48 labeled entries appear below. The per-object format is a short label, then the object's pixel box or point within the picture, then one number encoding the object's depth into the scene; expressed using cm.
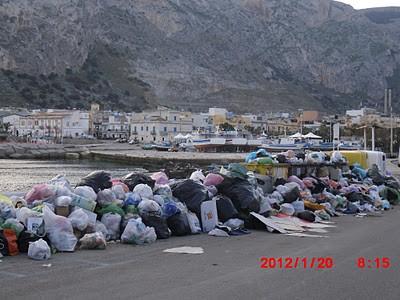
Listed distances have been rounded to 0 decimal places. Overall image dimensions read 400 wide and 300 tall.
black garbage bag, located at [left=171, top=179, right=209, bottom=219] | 1056
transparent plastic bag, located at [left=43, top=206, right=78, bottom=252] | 805
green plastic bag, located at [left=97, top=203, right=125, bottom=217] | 955
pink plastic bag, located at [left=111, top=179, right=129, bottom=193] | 1081
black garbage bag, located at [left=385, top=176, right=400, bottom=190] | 1872
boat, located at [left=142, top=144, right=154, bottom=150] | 8697
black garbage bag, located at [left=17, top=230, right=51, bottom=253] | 781
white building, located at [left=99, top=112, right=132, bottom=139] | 11981
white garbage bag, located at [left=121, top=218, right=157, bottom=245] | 891
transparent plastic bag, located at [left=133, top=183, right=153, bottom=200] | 1032
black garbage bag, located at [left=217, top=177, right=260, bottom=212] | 1116
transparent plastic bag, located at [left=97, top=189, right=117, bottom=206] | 976
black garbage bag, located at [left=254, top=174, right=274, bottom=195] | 1357
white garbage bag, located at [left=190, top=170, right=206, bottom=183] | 1220
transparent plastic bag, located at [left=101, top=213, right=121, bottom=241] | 916
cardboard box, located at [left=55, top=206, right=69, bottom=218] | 882
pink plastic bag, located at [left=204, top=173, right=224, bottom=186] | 1177
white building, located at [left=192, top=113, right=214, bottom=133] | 11706
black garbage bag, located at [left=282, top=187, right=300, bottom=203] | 1305
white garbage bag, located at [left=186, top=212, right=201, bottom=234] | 1009
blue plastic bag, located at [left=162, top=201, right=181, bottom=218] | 1002
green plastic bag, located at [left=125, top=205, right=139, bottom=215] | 976
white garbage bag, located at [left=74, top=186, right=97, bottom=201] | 946
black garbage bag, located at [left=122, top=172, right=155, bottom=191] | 1142
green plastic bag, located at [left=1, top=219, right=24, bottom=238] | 785
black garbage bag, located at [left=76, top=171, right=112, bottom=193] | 1036
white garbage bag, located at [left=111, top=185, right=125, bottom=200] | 1019
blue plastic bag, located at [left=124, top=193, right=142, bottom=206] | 999
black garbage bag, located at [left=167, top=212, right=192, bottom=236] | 988
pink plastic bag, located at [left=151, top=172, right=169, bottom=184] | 1198
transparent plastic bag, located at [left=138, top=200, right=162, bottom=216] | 969
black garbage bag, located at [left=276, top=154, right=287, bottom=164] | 1615
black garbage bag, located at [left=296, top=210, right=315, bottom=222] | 1227
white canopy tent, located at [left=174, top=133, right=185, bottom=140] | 9456
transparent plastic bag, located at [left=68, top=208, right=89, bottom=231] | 857
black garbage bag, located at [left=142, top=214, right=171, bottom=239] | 948
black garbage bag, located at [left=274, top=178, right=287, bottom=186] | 1421
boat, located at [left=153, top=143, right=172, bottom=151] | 8452
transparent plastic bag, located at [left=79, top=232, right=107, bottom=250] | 830
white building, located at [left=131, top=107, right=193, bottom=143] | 10619
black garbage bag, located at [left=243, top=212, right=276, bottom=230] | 1102
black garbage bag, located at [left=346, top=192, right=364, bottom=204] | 1550
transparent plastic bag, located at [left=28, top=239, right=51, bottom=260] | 748
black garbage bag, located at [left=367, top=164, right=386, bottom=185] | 1859
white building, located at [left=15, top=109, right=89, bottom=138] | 10969
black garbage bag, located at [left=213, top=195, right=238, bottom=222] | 1083
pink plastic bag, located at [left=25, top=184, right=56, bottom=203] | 927
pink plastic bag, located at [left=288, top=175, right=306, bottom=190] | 1468
